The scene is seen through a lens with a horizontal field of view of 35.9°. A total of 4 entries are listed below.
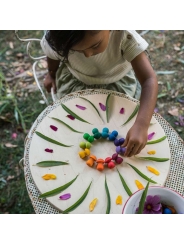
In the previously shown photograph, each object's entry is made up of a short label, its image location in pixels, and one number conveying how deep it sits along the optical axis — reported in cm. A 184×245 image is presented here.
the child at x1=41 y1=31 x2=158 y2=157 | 79
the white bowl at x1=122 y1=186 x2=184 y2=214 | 64
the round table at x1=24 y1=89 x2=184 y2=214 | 81
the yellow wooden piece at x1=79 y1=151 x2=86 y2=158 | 86
